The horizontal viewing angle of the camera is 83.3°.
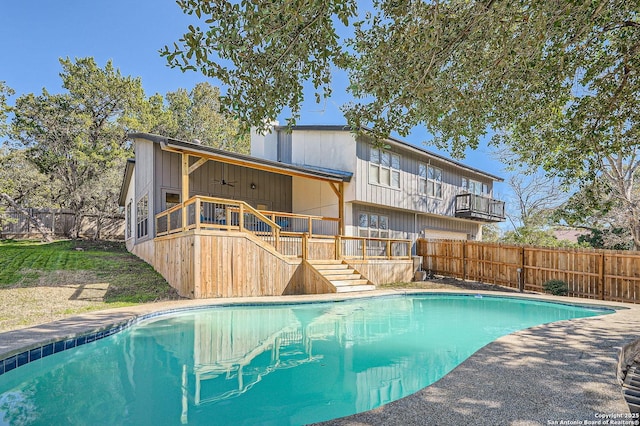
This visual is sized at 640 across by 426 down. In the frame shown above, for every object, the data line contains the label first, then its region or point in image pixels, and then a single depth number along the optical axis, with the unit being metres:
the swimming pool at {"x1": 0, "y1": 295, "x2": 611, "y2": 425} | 3.67
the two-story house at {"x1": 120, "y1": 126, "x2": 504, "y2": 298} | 10.05
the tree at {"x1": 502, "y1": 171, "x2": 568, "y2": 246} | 21.88
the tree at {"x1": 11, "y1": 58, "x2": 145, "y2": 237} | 20.52
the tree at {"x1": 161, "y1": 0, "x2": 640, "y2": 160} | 3.41
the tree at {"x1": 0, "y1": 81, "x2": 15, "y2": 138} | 17.17
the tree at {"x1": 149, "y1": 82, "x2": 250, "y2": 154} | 28.25
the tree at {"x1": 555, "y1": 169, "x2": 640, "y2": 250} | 8.41
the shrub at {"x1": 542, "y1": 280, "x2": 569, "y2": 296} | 11.95
